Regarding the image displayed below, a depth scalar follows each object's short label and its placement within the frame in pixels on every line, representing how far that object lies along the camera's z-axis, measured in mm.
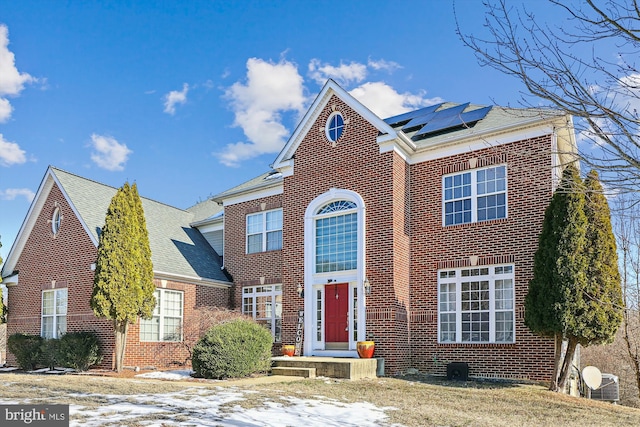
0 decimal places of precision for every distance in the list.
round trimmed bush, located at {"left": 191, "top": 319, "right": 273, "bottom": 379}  13981
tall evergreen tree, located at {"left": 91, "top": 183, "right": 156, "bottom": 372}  16125
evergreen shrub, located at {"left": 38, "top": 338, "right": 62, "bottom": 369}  17669
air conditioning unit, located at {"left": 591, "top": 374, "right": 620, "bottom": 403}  17094
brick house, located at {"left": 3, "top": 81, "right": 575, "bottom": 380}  14781
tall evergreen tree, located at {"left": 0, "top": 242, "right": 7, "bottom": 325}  19441
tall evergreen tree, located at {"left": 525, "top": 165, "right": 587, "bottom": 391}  12336
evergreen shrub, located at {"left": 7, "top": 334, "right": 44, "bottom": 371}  18438
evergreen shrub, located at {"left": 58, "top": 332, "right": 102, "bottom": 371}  17078
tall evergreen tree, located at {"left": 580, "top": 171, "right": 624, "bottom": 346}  12180
